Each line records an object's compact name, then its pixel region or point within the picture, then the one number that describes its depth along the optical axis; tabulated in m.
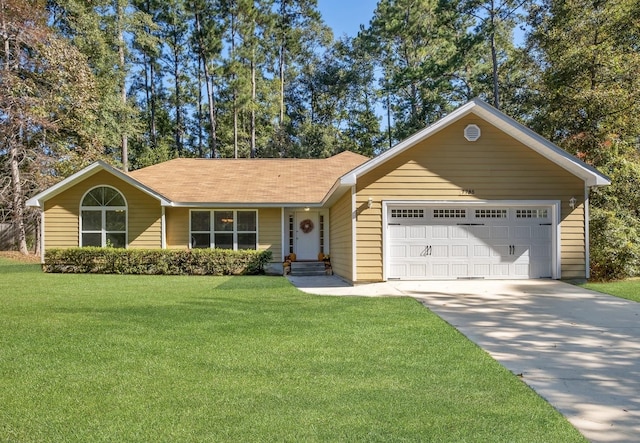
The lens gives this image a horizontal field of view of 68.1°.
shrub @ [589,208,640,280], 12.52
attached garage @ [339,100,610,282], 11.84
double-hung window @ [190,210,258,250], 16.70
